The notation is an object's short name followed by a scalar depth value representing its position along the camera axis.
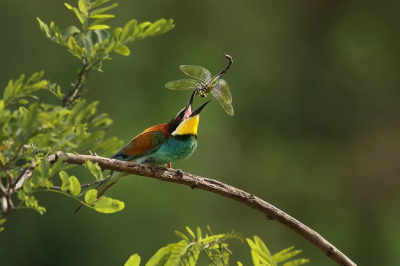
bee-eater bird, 7.82
